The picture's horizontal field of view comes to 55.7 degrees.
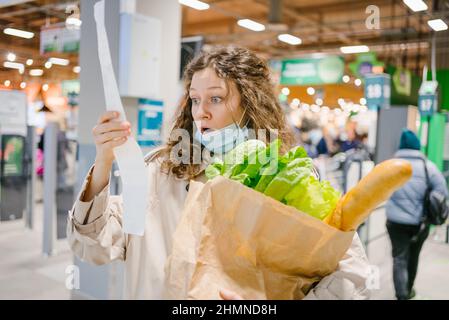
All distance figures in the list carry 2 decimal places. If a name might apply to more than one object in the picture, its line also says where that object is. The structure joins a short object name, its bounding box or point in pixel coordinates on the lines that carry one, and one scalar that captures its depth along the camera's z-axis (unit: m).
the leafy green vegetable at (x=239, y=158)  0.65
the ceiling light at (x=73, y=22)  2.18
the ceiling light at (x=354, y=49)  11.43
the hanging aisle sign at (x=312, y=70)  7.27
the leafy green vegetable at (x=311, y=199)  0.61
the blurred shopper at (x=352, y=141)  5.26
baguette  0.51
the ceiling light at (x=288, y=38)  10.91
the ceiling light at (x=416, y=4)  2.86
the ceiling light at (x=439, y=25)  2.49
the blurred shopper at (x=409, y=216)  3.13
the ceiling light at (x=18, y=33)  1.90
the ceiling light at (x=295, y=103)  11.14
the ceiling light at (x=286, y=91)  9.13
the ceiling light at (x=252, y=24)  7.16
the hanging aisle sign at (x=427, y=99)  5.96
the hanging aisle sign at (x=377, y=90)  5.11
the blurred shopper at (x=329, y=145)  5.82
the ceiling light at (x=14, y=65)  1.72
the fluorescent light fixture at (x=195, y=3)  5.81
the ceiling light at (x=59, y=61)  2.20
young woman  0.90
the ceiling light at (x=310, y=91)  10.17
